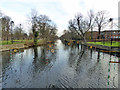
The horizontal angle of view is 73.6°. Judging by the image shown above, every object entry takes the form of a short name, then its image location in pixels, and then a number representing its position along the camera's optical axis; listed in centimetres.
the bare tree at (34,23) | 4057
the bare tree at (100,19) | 4654
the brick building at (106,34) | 6616
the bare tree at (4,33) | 2769
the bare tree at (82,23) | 4319
